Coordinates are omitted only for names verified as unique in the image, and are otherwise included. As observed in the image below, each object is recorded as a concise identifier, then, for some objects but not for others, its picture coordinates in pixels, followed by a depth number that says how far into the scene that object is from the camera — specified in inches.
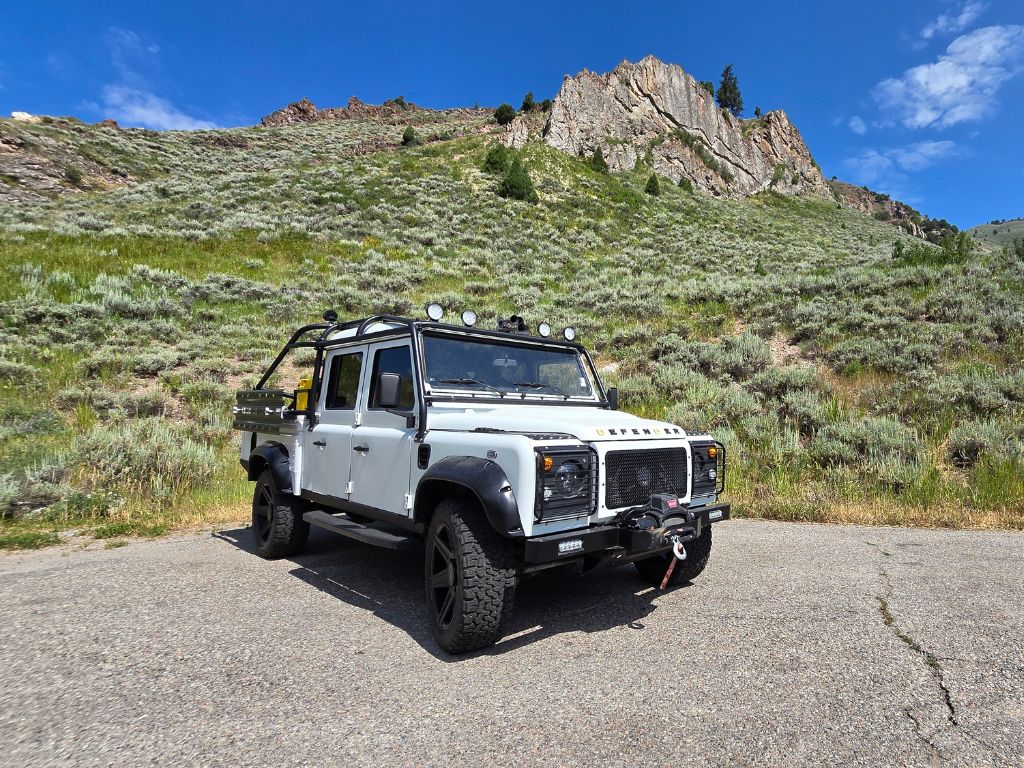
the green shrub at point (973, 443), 313.1
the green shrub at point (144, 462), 313.9
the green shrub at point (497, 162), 1498.5
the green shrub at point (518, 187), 1343.5
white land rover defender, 133.1
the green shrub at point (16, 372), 450.3
